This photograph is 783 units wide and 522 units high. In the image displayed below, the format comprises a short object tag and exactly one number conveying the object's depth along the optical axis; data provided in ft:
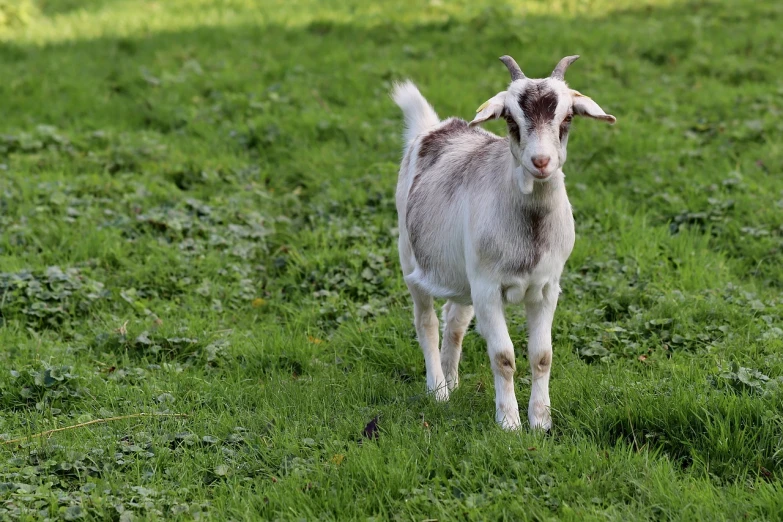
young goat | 27.27
